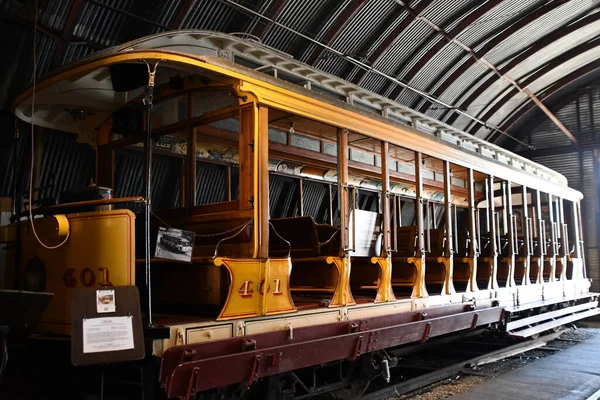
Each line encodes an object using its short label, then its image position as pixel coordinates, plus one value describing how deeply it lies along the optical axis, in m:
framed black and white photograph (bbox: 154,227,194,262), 3.50
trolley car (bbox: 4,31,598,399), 3.50
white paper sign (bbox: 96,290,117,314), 3.10
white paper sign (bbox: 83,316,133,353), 3.01
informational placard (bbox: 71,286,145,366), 2.98
